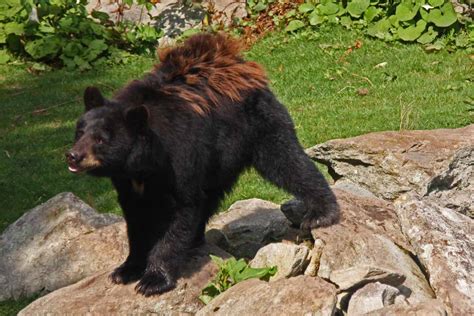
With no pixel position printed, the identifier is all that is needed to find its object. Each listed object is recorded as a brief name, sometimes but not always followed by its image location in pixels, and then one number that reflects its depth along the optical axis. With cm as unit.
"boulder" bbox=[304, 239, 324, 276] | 1453
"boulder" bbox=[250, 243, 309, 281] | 1409
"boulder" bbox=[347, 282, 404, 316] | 1318
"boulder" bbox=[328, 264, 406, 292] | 1359
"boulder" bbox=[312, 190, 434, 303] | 1373
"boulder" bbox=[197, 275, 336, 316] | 1272
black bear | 1359
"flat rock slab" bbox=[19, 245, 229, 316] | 1433
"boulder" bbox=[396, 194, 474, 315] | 1436
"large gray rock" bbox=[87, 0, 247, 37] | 3142
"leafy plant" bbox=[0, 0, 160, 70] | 3005
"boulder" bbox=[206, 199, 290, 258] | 1652
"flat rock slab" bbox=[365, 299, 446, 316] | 1224
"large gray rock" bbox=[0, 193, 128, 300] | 1684
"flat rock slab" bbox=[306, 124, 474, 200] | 1847
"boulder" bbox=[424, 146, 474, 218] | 1756
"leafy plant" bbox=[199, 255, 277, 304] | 1409
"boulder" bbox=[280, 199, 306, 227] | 1634
